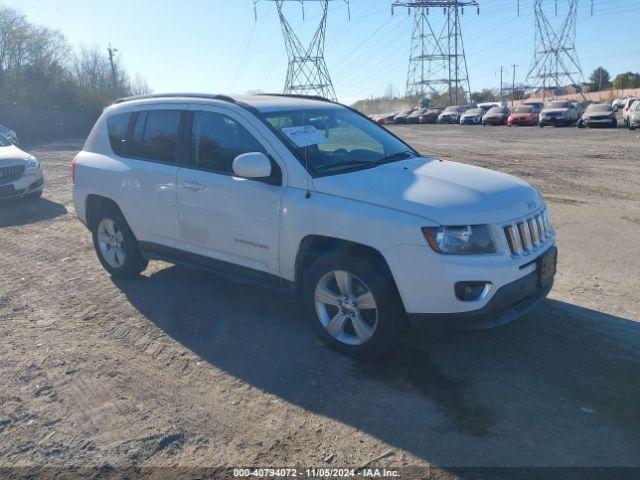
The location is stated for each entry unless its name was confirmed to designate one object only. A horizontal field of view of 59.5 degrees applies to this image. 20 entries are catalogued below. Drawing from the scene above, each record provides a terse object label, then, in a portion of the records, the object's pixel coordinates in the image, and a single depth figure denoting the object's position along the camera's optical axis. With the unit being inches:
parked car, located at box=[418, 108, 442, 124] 2150.6
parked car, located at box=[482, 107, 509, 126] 1670.8
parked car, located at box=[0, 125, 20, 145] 886.4
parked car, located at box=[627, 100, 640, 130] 1094.4
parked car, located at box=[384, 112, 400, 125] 2386.7
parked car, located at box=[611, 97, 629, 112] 1995.6
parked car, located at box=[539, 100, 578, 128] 1402.6
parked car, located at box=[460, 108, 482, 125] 1817.2
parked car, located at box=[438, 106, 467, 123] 1996.8
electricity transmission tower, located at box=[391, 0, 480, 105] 2765.7
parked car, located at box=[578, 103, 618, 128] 1251.2
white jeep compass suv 145.4
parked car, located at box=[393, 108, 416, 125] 2306.5
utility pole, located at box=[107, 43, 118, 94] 2471.7
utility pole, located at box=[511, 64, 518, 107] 3569.1
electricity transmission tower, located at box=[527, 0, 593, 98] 2787.9
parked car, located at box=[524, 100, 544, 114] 1576.3
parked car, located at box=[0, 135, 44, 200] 422.0
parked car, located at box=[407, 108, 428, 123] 2224.4
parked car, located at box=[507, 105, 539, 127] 1526.8
